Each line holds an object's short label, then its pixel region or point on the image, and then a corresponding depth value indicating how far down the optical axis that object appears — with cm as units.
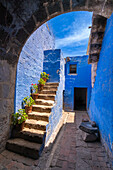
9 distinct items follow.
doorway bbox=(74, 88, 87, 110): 1236
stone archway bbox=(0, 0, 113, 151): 147
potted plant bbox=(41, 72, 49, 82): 560
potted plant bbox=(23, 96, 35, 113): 367
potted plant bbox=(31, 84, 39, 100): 435
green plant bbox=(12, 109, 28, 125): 265
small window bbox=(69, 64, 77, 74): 894
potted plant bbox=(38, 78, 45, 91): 502
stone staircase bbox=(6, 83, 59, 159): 242
